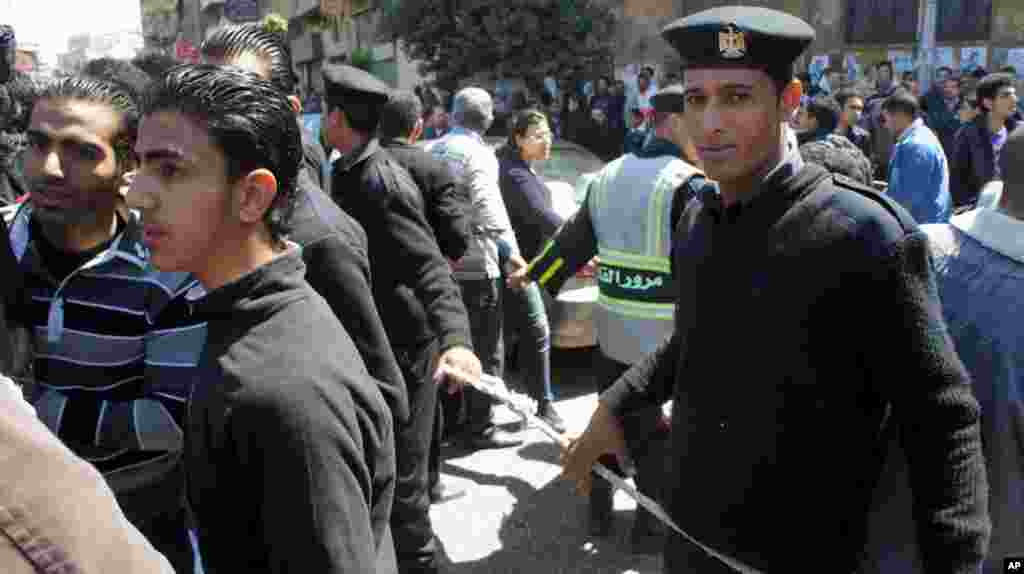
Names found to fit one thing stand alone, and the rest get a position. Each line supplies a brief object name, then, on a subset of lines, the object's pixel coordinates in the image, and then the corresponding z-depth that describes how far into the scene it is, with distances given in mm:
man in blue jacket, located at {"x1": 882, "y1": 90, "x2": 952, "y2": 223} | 5957
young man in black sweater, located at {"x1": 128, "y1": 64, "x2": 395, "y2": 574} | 1424
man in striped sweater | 2041
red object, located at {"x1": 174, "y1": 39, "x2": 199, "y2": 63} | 12147
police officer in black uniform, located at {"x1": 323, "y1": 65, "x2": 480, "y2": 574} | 3551
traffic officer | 3695
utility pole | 15905
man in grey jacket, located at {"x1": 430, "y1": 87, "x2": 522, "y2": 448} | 5234
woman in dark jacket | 5473
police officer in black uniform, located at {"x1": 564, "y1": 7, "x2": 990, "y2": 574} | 1716
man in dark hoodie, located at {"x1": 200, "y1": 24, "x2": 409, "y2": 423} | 2406
